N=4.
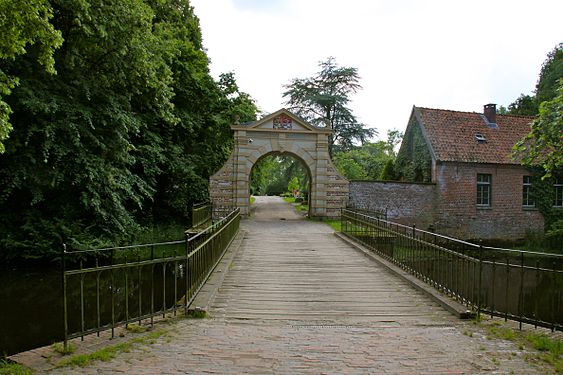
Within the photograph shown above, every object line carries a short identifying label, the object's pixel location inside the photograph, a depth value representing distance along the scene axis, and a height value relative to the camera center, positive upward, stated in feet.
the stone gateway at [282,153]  66.90 +3.59
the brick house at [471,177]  72.43 +1.22
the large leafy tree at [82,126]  36.24 +4.85
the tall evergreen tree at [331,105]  106.83 +20.48
